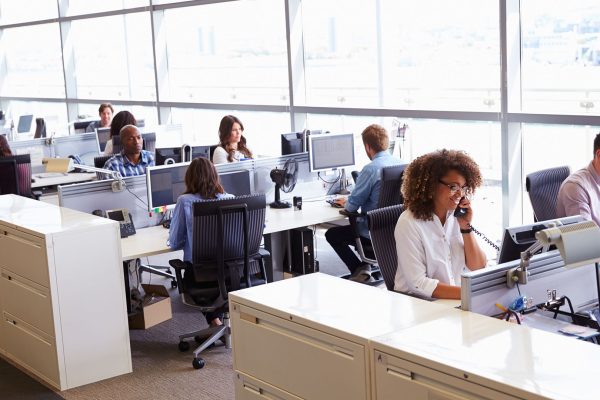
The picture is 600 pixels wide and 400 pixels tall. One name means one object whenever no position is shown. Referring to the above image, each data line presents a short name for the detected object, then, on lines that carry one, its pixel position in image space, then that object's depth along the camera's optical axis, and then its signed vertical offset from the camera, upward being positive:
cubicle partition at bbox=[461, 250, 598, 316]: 2.64 -0.68
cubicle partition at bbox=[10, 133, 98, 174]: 8.62 -0.39
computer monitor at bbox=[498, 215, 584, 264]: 3.00 -0.56
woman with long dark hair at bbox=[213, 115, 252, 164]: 6.79 -0.35
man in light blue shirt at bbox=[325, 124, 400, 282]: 5.59 -0.68
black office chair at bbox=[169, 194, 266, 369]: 4.50 -0.84
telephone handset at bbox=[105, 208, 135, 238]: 5.29 -0.71
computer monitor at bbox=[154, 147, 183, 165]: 6.88 -0.41
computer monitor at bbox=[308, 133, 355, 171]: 6.39 -0.43
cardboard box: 5.22 -1.28
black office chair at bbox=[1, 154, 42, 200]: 7.12 -0.52
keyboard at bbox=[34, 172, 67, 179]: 8.09 -0.62
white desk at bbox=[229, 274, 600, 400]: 2.06 -0.70
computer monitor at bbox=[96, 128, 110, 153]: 8.96 -0.31
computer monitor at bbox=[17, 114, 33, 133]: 11.76 -0.16
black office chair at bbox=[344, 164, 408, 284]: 5.38 -0.60
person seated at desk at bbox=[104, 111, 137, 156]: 8.20 -0.13
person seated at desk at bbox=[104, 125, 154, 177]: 6.62 -0.40
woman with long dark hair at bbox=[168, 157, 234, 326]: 4.72 -0.53
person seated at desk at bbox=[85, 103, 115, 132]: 9.69 -0.11
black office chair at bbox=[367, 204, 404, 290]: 3.72 -0.65
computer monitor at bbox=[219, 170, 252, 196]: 5.74 -0.56
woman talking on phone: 3.39 -0.52
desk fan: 6.00 -0.58
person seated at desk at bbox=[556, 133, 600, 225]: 4.39 -0.58
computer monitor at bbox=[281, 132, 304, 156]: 6.80 -0.38
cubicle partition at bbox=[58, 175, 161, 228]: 5.31 -0.58
